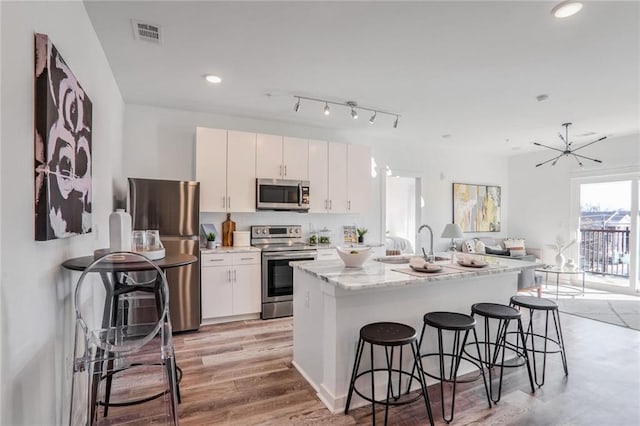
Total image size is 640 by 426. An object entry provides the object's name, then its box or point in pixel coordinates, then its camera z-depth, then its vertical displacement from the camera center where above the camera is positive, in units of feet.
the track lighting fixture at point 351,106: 12.36 +4.32
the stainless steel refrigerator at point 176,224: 11.41 -0.49
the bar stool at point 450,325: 6.92 -2.44
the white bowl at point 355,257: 8.38 -1.18
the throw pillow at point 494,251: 20.52 -2.46
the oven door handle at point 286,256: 13.44 -1.89
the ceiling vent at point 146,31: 7.63 +4.37
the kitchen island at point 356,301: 7.16 -2.26
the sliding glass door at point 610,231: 18.17 -1.05
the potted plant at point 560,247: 18.62 -2.15
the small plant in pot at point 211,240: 13.19 -1.22
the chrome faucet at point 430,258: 9.25 -1.32
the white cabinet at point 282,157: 14.30 +2.43
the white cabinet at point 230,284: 12.57 -2.93
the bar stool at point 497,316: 7.65 -2.47
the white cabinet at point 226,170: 13.28 +1.74
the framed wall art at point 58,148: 4.37 +0.96
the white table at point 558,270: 17.20 -3.15
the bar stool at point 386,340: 6.29 -2.51
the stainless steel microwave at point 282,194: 14.23 +0.75
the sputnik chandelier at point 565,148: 15.83 +3.98
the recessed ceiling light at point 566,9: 6.73 +4.34
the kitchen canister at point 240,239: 14.20 -1.24
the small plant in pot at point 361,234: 17.34 -1.23
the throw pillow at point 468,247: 20.30 -2.18
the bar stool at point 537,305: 8.45 -2.46
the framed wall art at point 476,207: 21.67 +0.37
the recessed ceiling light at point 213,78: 10.46 +4.34
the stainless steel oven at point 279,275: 13.42 -2.69
